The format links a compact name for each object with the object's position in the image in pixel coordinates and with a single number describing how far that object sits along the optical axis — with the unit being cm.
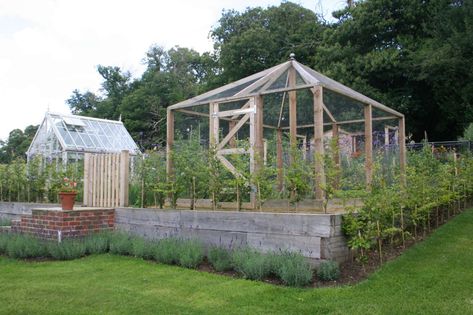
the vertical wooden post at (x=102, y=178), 895
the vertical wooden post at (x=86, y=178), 929
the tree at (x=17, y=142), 3784
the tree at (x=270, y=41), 2624
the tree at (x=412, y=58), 1884
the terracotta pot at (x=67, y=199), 768
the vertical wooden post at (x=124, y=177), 849
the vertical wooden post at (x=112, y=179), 869
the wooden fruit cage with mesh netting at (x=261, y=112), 688
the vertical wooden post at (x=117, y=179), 859
